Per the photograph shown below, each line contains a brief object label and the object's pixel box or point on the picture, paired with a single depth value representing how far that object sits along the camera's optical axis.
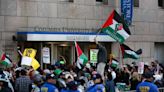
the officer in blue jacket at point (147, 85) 13.04
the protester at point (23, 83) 15.78
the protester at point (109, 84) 15.53
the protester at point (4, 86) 13.20
